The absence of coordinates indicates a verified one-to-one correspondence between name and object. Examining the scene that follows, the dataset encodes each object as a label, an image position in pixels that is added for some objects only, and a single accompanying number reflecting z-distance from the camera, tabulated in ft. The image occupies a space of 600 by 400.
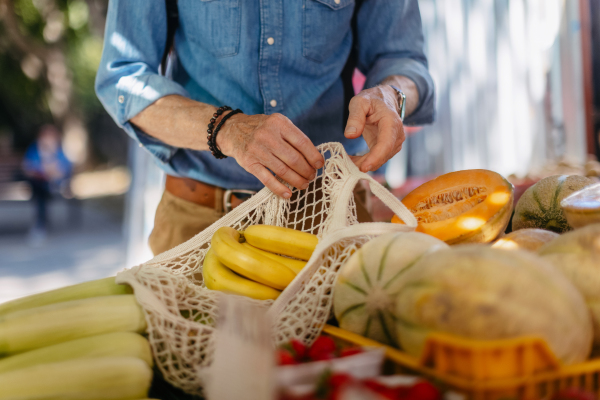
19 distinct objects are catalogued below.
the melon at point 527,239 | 3.23
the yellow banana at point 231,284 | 3.35
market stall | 2.03
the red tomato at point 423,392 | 1.90
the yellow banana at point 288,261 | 3.59
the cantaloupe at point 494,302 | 2.08
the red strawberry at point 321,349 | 2.39
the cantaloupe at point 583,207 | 3.12
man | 4.95
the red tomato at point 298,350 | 2.48
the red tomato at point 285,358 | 2.31
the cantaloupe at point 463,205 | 3.56
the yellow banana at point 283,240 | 3.61
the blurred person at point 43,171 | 29.66
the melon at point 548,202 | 4.00
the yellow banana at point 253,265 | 3.31
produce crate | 1.94
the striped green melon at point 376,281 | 2.74
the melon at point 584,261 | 2.54
